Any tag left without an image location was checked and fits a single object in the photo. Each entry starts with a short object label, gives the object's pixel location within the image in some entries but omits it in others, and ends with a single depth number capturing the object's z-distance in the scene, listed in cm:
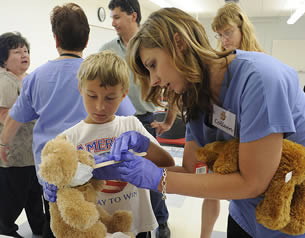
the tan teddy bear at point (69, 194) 73
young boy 105
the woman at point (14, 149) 177
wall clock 599
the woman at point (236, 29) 201
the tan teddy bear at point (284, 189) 85
